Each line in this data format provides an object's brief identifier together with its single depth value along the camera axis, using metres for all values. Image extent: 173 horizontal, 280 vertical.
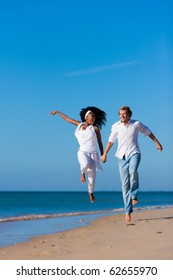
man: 9.40
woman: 10.18
